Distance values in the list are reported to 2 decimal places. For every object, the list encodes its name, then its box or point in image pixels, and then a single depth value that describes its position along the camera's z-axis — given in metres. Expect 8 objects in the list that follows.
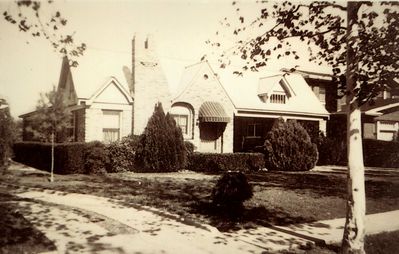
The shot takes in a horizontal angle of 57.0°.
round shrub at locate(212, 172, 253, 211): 9.02
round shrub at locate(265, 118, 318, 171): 17.88
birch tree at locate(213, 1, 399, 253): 6.54
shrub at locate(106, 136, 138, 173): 15.87
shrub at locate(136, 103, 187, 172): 16.16
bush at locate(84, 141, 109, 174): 14.94
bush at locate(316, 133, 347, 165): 22.48
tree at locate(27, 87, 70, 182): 12.58
